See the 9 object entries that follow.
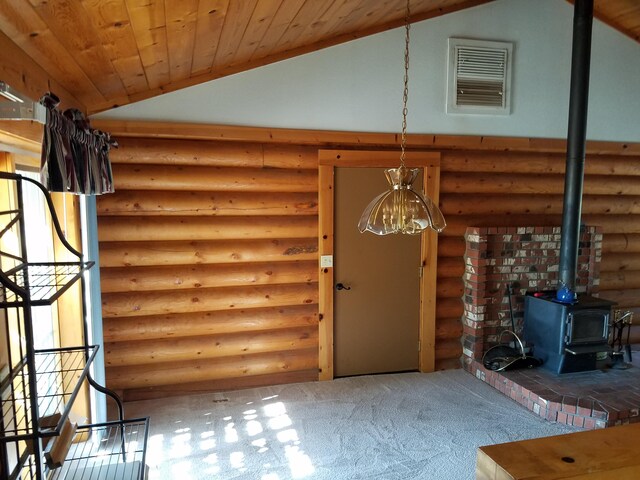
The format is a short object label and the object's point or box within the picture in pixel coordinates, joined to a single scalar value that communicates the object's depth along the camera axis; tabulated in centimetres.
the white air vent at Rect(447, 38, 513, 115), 427
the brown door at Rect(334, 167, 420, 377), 421
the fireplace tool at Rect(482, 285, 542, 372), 421
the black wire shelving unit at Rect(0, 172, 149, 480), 130
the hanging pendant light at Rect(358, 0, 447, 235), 248
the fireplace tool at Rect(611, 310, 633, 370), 429
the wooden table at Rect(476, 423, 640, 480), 106
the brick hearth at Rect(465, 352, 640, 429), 348
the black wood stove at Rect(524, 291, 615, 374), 395
